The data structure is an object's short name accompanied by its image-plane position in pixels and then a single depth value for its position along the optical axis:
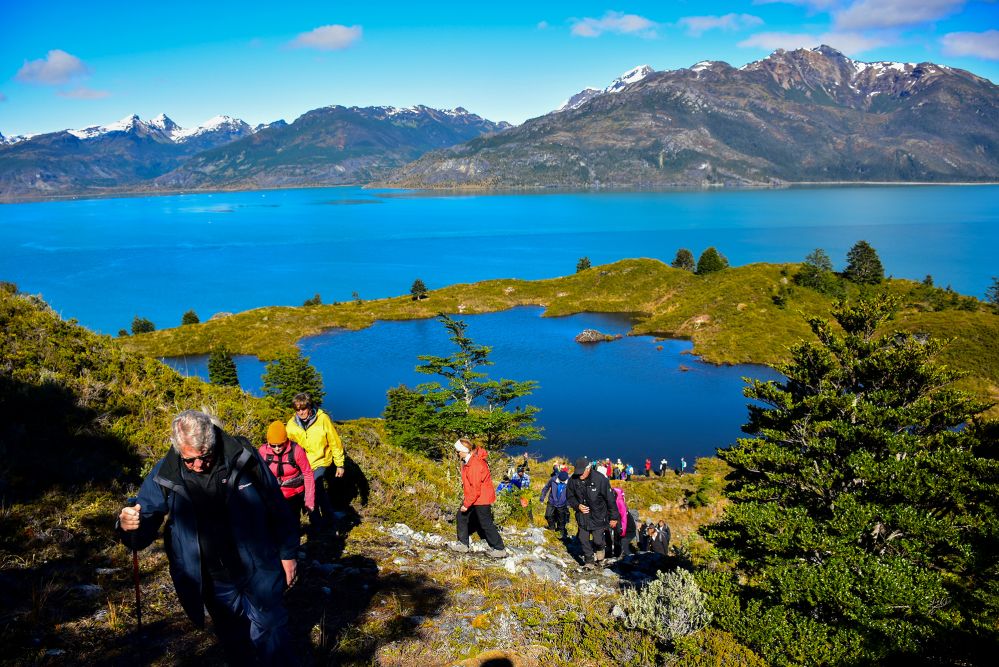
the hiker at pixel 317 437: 7.79
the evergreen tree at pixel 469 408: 21.81
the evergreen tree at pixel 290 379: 34.44
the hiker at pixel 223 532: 3.92
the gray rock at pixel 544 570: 8.09
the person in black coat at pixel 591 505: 9.28
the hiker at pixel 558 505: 10.89
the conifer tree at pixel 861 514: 6.68
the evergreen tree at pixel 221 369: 41.72
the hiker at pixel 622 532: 10.69
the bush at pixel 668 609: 6.34
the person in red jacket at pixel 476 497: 8.00
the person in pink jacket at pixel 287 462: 6.56
